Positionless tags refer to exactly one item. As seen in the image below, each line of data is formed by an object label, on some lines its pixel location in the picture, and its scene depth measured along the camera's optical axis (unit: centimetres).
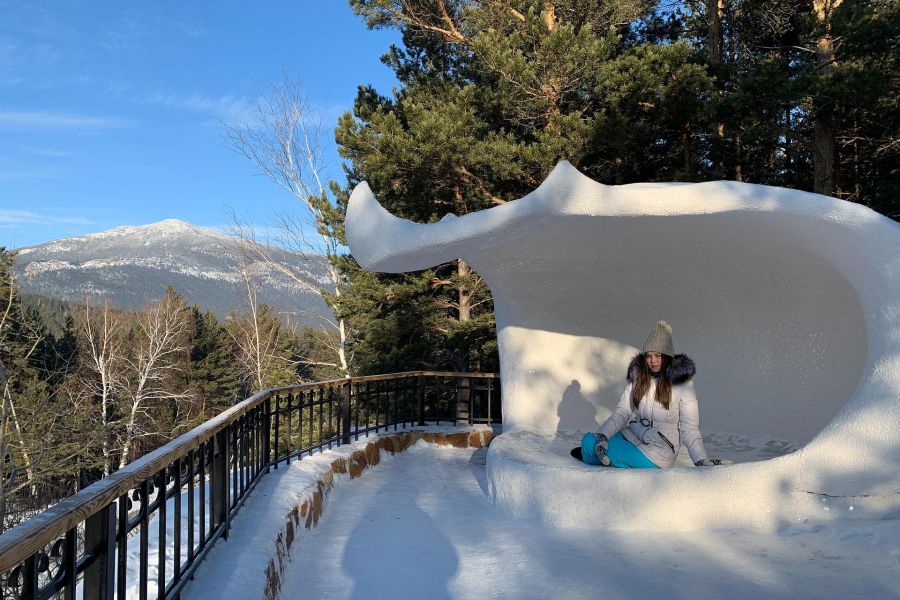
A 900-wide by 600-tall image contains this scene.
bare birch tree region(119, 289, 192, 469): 2123
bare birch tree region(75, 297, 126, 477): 2162
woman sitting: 475
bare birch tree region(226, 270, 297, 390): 2219
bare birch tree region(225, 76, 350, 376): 1551
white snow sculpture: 388
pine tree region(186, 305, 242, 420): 4044
